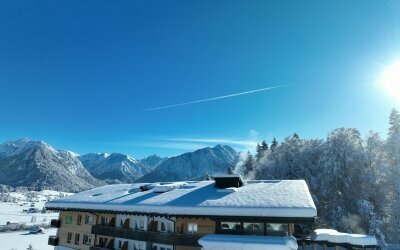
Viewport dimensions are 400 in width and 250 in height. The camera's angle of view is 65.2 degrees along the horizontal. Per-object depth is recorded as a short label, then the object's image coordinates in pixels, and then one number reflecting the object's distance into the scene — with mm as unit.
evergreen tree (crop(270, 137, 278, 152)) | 81988
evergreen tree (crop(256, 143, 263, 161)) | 84425
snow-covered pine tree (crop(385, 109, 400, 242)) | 37981
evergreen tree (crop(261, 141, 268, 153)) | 86956
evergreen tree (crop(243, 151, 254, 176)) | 75281
